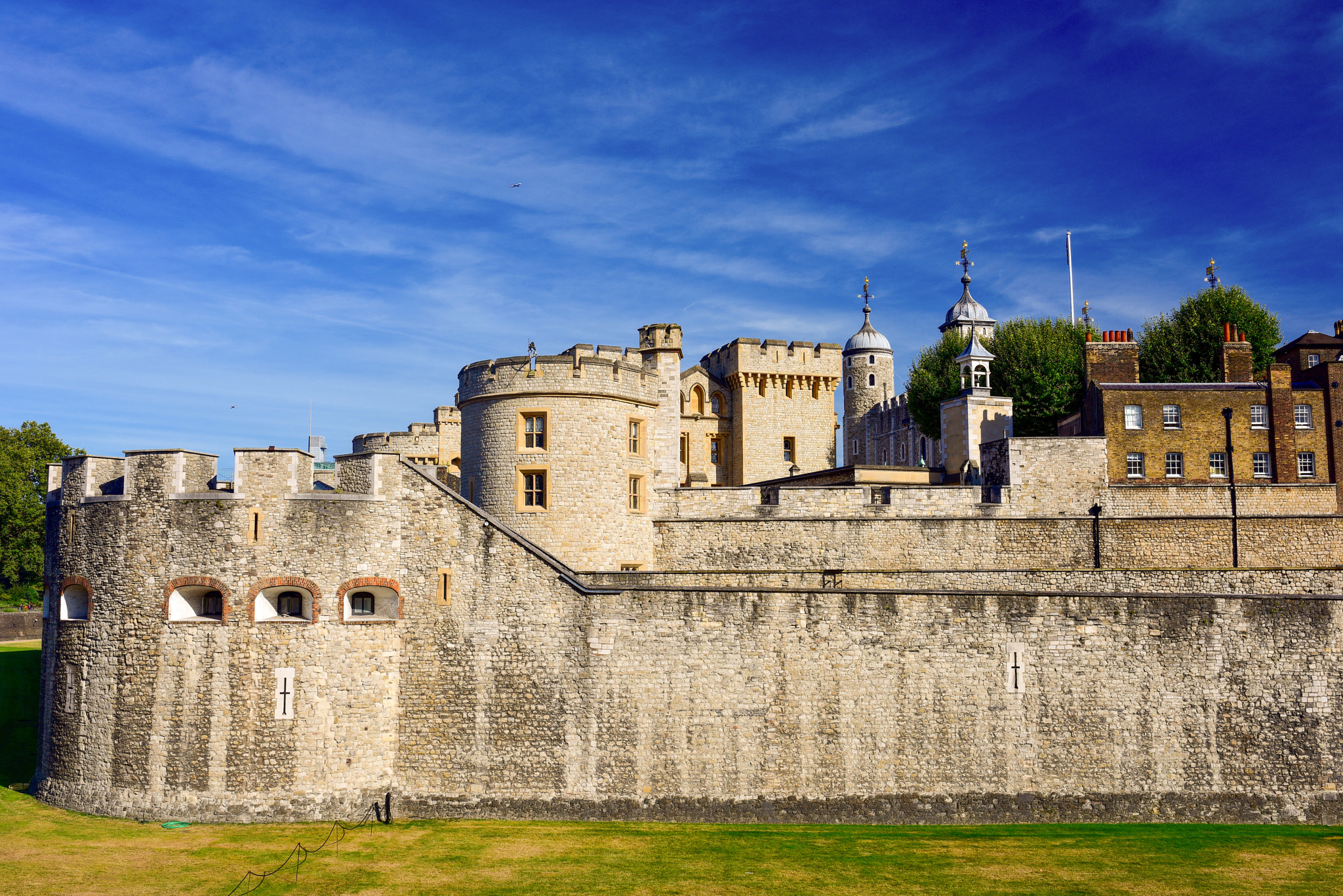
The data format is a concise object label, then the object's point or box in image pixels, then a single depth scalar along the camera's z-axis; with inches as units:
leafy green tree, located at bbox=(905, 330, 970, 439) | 1999.3
